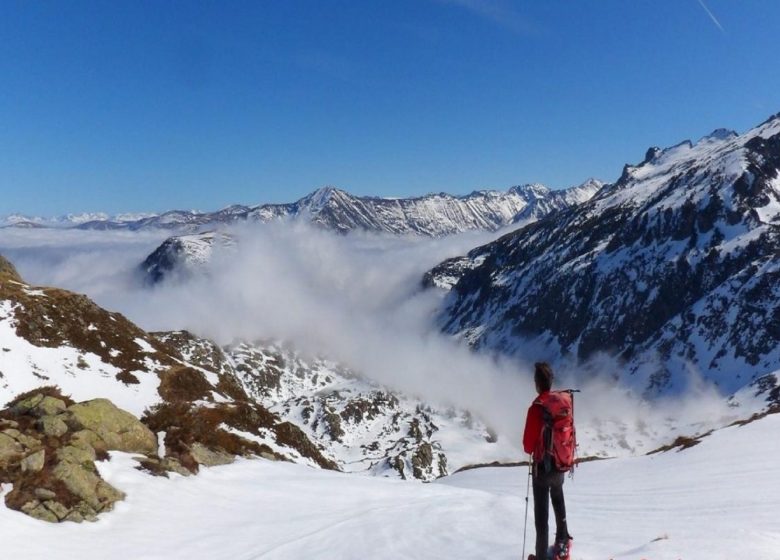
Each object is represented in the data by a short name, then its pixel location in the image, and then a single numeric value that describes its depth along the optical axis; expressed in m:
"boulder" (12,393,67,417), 27.89
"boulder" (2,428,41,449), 23.42
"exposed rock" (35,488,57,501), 20.22
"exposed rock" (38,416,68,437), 26.13
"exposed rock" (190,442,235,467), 31.80
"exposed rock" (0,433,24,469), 21.77
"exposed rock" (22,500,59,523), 19.50
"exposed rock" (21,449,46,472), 21.41
